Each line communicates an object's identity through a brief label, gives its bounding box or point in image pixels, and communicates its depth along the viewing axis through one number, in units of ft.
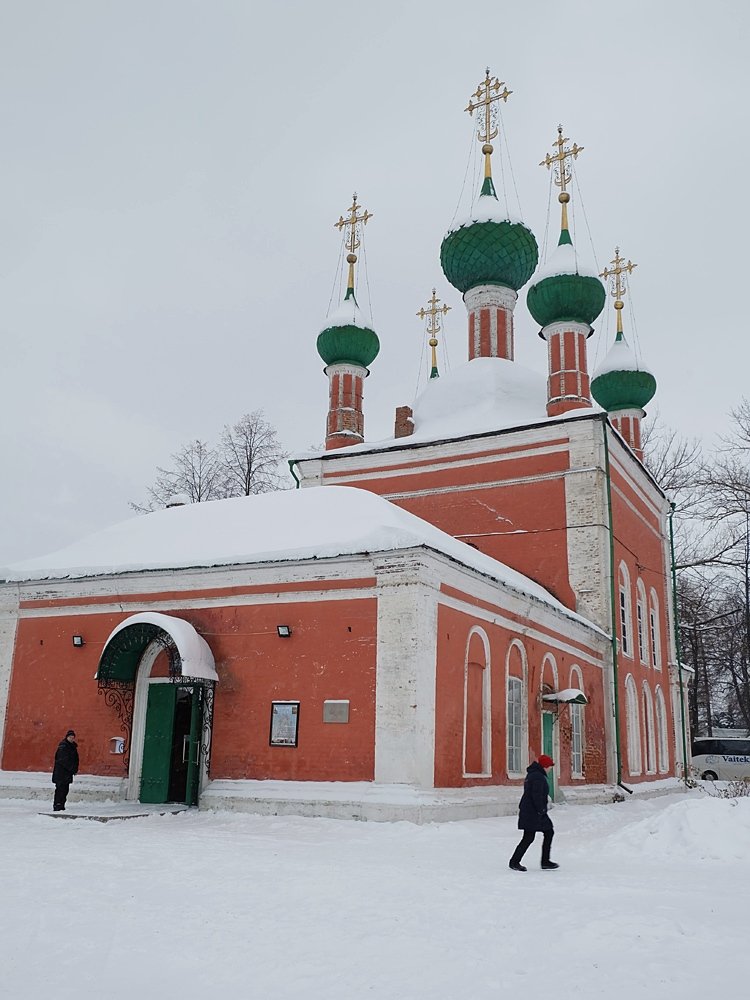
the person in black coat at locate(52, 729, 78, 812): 39.75
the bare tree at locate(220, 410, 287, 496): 96.78
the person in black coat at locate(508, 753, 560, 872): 25.26
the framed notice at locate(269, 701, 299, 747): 39.22
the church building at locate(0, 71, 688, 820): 38.34
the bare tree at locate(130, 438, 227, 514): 96.37
